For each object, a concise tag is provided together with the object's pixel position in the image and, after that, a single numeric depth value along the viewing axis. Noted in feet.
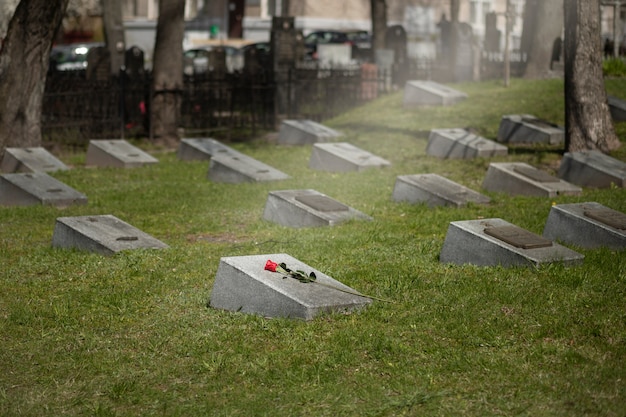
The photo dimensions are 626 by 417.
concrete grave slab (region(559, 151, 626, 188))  44.39
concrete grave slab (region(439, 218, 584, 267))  27.91
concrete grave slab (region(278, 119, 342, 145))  60.70
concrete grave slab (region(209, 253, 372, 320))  23.61
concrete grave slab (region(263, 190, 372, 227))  35.70
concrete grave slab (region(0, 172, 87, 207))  41.24
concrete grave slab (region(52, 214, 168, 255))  31.30
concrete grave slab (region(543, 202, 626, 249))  30.50
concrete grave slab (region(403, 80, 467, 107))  70.69
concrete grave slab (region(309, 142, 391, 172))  50.85
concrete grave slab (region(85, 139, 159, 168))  53.72
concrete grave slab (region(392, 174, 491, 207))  40.06
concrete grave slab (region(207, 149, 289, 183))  47.26
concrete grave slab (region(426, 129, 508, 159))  53.42
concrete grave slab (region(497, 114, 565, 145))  56.08
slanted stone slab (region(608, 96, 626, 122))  61.31
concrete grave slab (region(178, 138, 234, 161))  55.36
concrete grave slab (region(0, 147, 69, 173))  49.62
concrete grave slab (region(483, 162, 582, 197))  42.60
